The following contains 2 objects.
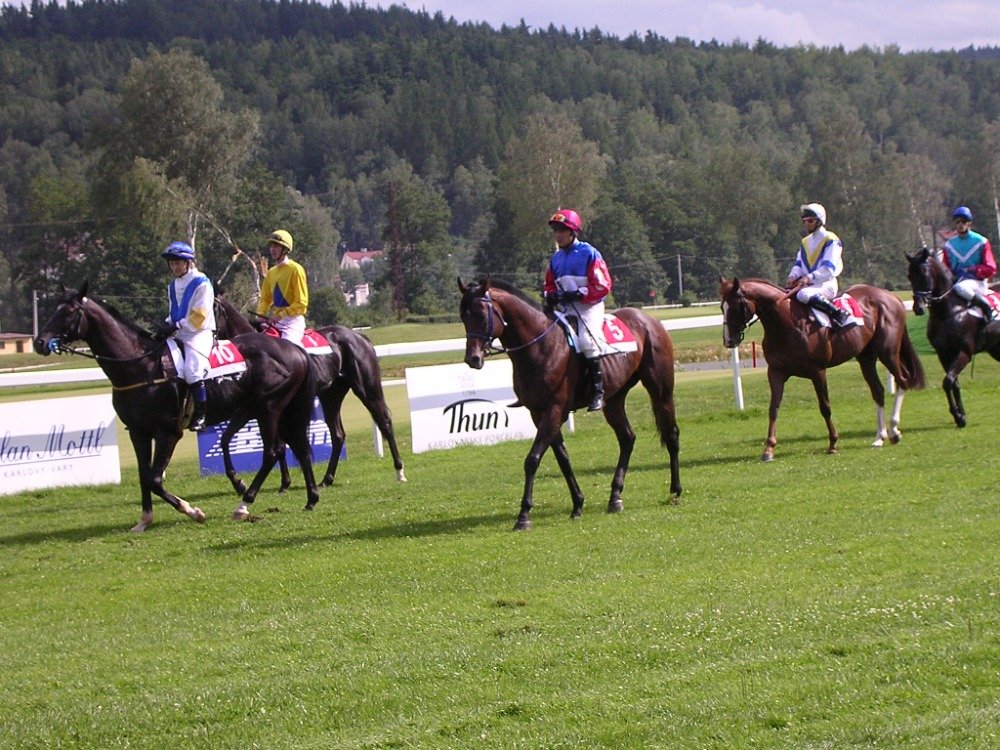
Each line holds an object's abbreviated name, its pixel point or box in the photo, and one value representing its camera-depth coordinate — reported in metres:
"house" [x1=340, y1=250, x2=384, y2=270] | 146.25
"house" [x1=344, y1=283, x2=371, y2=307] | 117.95
